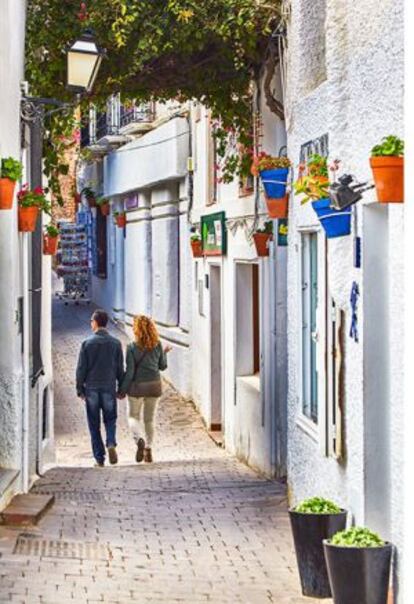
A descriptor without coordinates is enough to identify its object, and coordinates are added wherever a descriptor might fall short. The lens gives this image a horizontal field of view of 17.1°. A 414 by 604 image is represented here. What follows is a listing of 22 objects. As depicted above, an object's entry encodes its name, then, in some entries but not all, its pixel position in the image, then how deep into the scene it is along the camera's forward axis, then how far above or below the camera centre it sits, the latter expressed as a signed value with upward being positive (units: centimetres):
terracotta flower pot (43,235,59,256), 1466 +15
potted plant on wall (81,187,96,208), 3319 +150
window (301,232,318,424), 1065 -54
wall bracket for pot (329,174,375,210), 757 +34
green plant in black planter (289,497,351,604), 844 -174
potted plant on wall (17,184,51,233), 1187 +45
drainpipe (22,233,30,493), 1218 -100
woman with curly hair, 1538 -128
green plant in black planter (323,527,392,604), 727 -167
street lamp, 1213 +174
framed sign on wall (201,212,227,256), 1748 +29
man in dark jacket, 1505 -128
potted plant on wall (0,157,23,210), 1055 +60
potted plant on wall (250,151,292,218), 1198 +66
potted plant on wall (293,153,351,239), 848 +36
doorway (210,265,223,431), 1892 -131
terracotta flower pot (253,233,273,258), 1415 +13
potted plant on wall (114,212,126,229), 2883 +79
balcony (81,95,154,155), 2489 +264
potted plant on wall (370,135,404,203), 667 +41
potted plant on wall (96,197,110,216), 3141 +122
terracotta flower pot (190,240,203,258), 1988 +11
